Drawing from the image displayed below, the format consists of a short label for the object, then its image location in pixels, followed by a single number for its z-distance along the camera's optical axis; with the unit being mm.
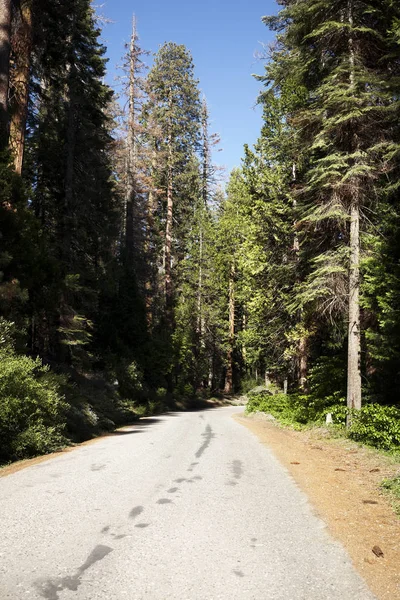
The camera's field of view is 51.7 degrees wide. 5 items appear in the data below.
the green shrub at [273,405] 17044
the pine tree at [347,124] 11969
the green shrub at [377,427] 8977
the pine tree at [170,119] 32281
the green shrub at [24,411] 8328
